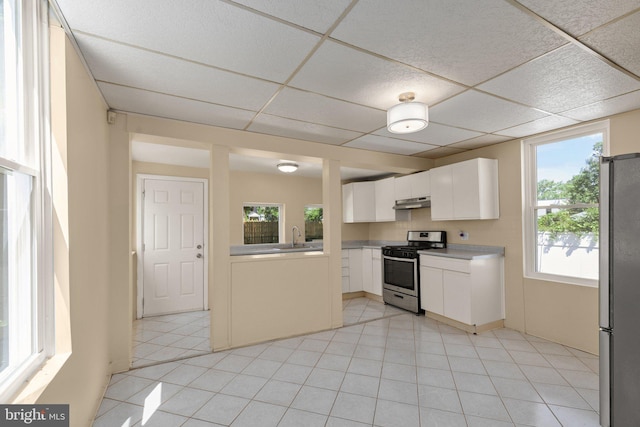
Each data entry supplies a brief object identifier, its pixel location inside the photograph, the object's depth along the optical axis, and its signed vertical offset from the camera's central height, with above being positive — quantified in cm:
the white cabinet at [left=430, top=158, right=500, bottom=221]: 371 +29
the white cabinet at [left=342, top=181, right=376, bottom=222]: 564 +22
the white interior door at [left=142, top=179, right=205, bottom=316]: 441 -48
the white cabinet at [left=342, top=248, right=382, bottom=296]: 519 -101
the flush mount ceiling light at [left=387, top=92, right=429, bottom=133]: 223 +75
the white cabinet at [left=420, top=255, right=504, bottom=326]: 354 -96
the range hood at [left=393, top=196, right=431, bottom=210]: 455 +16
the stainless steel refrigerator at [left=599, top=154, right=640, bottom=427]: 160 -44
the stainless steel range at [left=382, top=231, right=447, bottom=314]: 429 -85
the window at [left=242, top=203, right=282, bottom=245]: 553 -17
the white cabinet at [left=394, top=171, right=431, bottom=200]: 452 +44
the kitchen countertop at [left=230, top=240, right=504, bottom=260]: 373 -54
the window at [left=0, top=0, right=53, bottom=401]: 117 +10
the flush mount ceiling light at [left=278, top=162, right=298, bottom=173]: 456 +74
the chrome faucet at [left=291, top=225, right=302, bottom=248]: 551 -40
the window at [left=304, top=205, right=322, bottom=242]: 602 -19
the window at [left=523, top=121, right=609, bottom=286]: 300 +9
